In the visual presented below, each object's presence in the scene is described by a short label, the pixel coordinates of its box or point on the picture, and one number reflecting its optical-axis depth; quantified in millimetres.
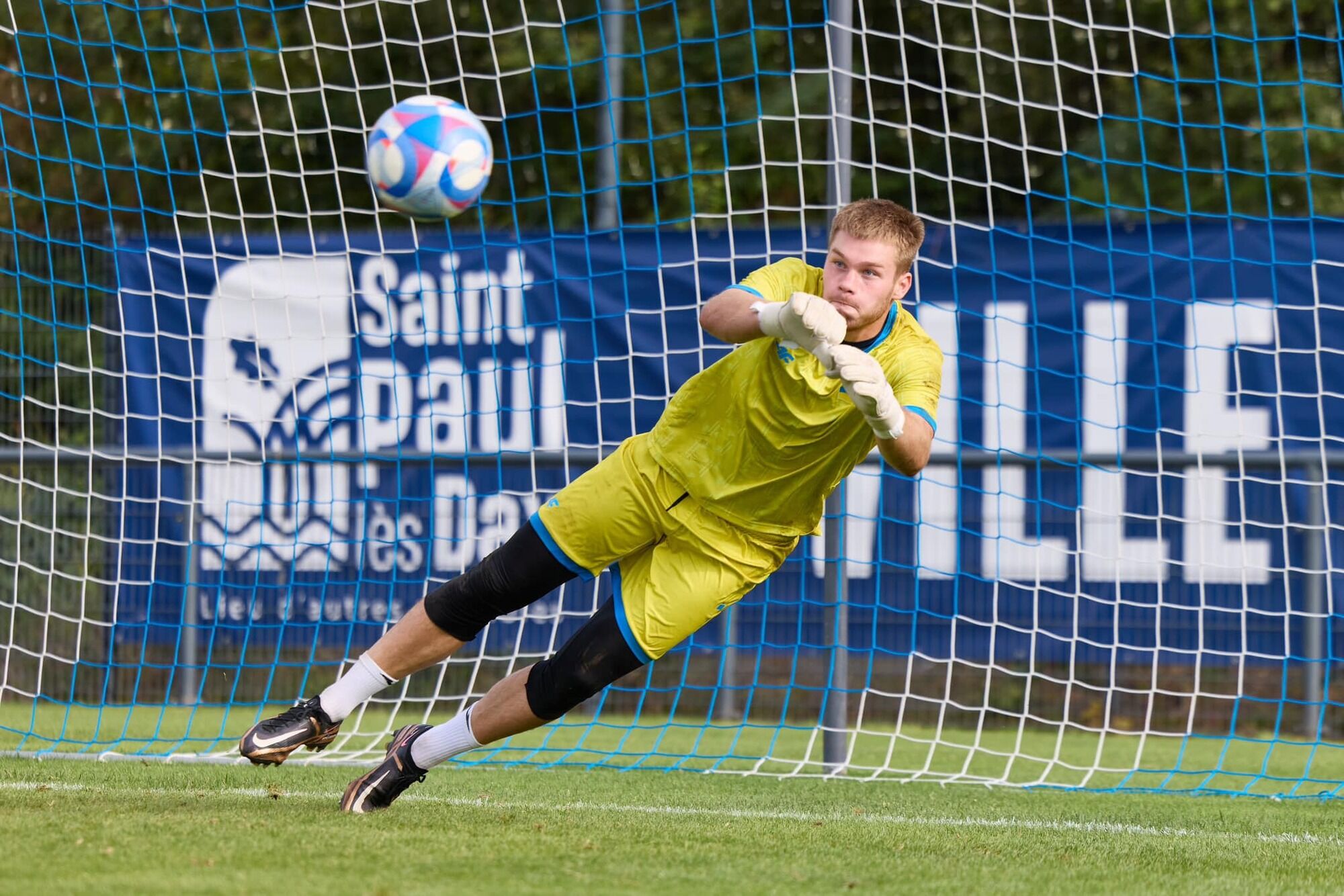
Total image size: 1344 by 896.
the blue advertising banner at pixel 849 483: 15648
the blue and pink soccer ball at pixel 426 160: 8984
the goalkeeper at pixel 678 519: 7937
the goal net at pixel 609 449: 15109
